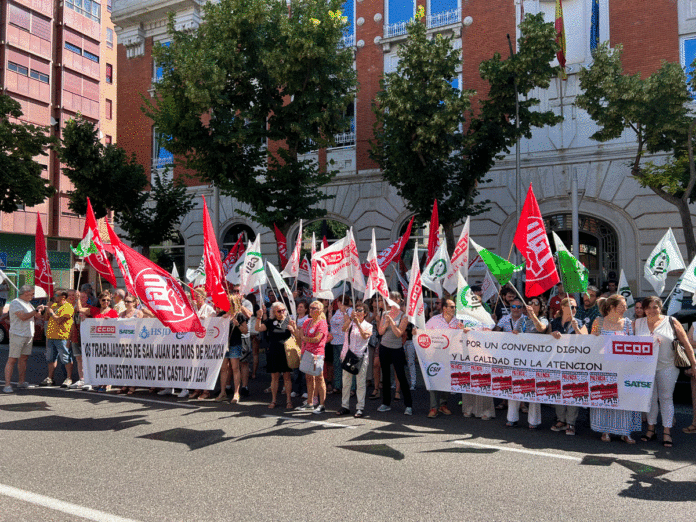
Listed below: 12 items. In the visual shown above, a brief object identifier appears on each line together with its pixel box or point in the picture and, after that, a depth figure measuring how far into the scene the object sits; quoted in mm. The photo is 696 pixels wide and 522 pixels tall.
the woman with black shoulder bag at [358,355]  8594
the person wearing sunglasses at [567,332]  7633
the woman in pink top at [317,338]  8703
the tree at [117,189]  20359
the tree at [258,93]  15281
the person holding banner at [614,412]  7203
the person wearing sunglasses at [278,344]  9127
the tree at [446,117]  14461
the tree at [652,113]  13227
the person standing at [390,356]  8719
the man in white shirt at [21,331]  10547
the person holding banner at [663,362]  7113
